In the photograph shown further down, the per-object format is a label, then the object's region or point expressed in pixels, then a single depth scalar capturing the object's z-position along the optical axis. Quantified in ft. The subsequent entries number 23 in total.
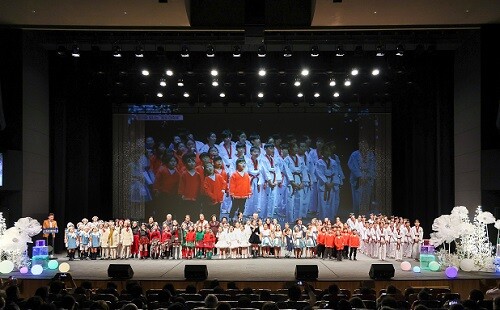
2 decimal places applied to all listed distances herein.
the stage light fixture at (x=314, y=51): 61.93
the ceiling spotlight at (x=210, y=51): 61.52
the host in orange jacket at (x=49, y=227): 67.72
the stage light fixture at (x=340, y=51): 61.67
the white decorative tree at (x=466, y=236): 56.08
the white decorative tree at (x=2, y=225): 56.08
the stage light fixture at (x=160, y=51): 62.62
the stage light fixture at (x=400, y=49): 60.74
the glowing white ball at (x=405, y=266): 56.95
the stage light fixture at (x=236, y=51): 62.28
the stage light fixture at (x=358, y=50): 62.49
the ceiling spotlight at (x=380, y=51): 61.62
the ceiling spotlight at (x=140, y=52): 62.34
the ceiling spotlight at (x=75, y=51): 61.41
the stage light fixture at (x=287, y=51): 61.21
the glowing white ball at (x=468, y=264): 55.98
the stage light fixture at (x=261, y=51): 60.80
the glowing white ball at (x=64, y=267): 52.65
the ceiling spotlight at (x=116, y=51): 62.23
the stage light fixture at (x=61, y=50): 61.57
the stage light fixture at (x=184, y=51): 61.98
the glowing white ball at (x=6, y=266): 53.11
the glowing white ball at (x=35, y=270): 53.42
